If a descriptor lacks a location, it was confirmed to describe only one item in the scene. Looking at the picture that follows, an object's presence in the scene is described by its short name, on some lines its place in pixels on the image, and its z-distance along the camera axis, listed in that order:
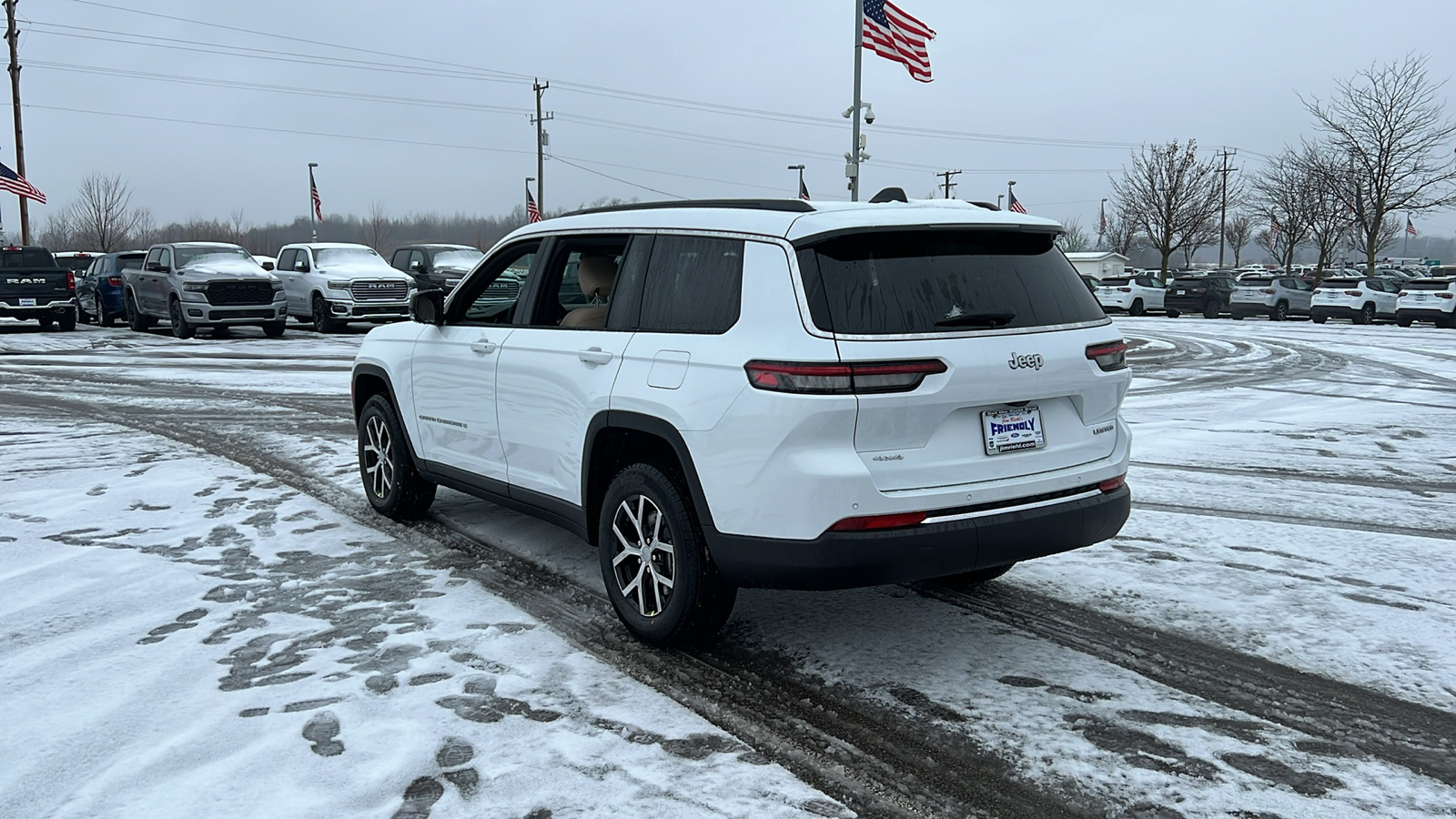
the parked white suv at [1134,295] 40.78
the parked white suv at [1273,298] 36.97
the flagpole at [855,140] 26.06
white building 95.81
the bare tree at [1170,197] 64.75
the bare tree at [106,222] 69.16
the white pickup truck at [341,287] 24.12
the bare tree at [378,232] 93.21
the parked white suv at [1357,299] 33.62
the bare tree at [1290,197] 58.53
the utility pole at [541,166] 56.78
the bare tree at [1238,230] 94.31
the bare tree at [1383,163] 45.03
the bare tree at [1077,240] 114.19
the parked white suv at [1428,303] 30.08
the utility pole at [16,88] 42.62
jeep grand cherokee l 3.88
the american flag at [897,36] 25.62
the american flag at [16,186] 34.75
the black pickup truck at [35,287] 24.83
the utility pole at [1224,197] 72.57
